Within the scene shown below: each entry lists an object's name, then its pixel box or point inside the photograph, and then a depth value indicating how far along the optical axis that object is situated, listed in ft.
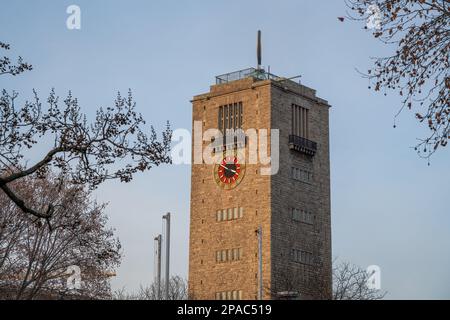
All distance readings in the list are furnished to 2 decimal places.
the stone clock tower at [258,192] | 398.62
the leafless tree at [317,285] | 321.73
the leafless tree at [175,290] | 377.50
